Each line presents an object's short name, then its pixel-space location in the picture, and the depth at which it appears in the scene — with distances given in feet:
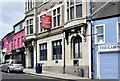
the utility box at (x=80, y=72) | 65.51
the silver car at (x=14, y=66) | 82.17
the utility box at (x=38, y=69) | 78.33
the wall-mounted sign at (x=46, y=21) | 87.04
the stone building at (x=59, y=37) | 67.05
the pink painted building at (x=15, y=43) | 120.20
